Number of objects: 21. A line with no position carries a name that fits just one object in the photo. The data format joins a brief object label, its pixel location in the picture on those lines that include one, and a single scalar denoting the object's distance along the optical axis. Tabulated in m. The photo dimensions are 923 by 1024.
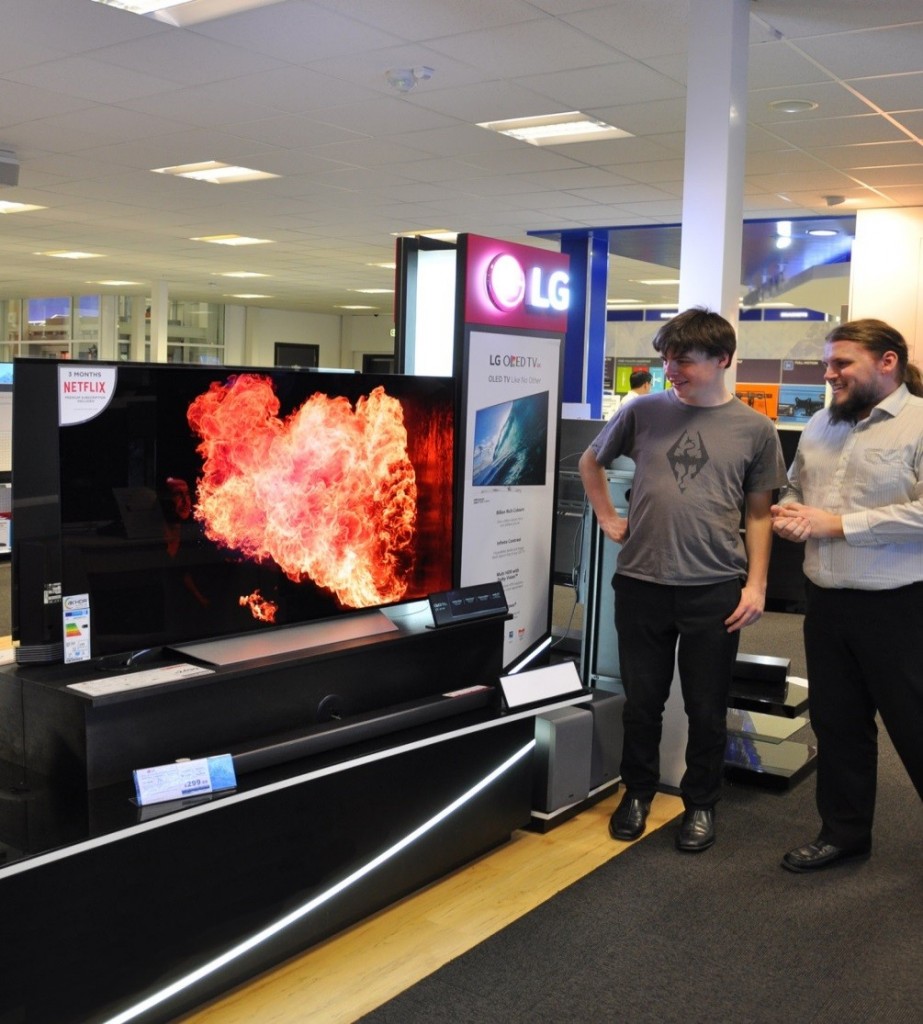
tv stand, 2.26
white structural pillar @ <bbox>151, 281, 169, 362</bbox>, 16.42
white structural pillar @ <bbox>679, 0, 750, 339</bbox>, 3.97
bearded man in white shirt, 2.83
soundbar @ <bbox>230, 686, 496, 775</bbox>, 2.44
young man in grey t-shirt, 3.08
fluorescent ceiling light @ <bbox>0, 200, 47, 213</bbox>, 9.62
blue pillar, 10.05
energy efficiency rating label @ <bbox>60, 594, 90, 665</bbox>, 2.34
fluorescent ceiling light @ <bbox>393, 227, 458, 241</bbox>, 10.20
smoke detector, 5.10
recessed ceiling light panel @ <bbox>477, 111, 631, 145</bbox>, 6.05
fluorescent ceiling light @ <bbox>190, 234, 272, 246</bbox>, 11.20
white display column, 8.09
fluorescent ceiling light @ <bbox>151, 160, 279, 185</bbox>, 7.76
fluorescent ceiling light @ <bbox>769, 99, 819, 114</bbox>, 5.41
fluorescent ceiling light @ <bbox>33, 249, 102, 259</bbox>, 13.07
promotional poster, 3.58
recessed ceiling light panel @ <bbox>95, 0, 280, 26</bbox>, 4.36
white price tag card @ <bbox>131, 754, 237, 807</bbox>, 2.15
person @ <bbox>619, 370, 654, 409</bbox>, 9.91
